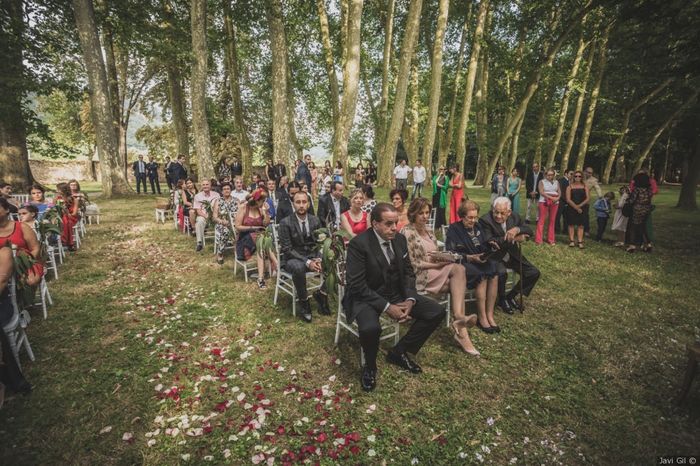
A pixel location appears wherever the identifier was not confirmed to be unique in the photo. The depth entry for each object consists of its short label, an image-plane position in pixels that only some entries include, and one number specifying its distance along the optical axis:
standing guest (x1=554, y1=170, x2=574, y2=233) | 9.16
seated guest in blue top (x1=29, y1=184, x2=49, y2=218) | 8.01
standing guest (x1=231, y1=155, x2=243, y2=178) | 17.94
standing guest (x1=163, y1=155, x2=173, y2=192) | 15.60
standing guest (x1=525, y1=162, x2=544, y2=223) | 11.01
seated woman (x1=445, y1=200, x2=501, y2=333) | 4.60
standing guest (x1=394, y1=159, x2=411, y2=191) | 16.28
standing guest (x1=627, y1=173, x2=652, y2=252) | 8.05
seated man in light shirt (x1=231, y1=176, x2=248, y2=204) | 8.21
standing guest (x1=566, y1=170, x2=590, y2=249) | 8.60
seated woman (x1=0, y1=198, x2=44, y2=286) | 3.67
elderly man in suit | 4.73
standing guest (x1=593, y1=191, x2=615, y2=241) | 9.09
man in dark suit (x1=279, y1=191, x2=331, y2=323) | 4.90
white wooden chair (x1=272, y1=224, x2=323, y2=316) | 5.02
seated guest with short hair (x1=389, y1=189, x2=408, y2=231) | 5.90
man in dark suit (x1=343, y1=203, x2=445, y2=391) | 3.44
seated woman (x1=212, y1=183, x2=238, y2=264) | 7.42
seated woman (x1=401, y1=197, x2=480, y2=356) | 4.23
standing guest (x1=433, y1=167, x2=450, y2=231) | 9.78
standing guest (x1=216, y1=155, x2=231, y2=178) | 29.69
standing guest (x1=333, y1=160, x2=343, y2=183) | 14.51
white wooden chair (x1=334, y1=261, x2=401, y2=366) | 3.82
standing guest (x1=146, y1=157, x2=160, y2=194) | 20.38
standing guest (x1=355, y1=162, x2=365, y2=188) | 20.99
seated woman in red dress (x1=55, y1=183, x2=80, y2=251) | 7.78
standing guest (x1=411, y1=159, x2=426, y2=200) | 15.48
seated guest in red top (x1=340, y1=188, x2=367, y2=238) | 5.29
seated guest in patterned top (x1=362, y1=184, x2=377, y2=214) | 6.42
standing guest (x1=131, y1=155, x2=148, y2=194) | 19.74
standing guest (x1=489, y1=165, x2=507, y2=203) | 10.30
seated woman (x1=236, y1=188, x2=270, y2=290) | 6.30
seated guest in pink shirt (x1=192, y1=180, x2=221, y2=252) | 8.24
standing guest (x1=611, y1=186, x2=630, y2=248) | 8.58
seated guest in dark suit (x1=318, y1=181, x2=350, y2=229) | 6.57
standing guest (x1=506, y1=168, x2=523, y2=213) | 9.95
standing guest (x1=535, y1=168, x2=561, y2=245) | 8.83
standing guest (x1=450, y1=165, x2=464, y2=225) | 9.49
